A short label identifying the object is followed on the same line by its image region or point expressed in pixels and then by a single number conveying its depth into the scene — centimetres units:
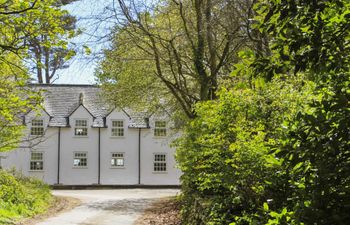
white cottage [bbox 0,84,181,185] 4022
